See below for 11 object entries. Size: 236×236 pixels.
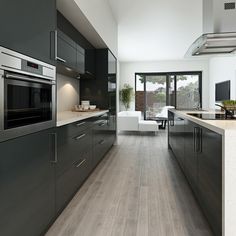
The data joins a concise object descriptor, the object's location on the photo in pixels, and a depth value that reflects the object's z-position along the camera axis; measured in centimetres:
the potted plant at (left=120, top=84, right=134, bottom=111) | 953
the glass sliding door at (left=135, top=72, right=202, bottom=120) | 984
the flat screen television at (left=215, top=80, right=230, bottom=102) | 706
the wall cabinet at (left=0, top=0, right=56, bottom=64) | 121
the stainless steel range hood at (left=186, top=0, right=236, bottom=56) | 295
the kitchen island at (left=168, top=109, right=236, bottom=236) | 134
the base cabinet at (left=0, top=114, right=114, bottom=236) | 124
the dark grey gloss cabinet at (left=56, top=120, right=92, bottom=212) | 198
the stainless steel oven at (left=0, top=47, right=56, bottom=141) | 121
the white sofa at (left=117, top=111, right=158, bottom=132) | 696
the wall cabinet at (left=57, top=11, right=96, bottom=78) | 292
